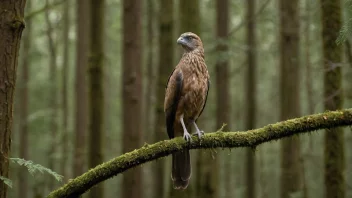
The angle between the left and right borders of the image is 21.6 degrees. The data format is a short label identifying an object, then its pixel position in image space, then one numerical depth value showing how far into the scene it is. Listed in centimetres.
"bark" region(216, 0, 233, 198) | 2484
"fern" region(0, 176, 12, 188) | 733
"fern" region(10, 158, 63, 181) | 760
